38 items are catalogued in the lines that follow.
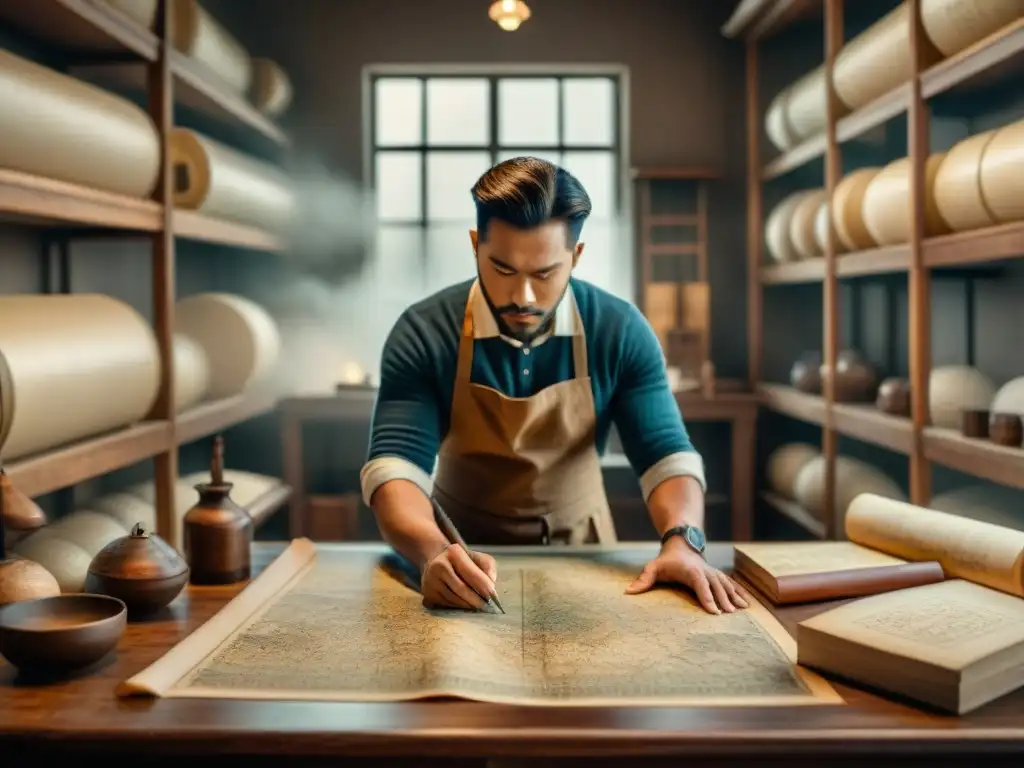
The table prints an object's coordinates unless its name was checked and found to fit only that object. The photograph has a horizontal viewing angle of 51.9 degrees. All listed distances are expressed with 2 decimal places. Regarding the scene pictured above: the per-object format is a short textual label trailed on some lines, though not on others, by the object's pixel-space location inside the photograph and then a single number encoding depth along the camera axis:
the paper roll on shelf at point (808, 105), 4.80
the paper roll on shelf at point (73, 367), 2.67
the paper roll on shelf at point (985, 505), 3.35
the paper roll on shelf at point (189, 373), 4.14
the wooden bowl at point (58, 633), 1.54
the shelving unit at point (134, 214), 2.86
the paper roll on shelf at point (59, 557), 2.95
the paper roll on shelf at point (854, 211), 4.26
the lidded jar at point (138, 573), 1.85
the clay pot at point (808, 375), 5.08
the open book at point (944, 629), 1.46
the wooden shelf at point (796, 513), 4.91
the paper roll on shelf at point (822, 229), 4.61
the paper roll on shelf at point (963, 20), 3.08
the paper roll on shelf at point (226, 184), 4.28
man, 2.27
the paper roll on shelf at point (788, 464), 5.37
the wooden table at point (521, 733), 1.37
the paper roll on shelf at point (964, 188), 3.16
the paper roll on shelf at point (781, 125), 5.33
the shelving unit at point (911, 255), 3.09
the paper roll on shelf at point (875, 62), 3.82
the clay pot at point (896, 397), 3.93
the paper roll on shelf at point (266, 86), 5.50
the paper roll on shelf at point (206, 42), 4.33
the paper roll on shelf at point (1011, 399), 3.08
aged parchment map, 1.52
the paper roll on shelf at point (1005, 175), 2.94
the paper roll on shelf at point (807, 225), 5.04
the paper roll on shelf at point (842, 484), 4.41
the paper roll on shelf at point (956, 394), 3.56
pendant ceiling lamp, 2.66
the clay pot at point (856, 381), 4.51
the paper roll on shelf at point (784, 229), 5.35
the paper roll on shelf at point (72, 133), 2.70
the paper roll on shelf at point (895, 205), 3.55
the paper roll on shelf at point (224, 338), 4.83
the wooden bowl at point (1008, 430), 3.02
